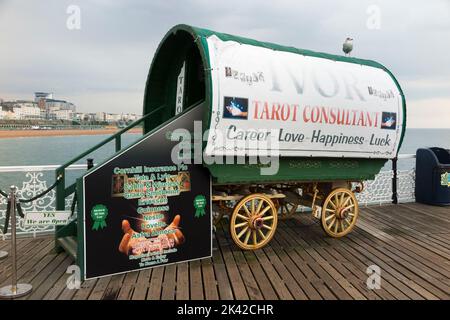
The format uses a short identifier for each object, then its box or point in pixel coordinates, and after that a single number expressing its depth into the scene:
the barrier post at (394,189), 9.60
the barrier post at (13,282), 4.16
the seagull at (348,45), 7.35
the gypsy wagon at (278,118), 5.02
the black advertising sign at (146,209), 4.58
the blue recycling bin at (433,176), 9.27
